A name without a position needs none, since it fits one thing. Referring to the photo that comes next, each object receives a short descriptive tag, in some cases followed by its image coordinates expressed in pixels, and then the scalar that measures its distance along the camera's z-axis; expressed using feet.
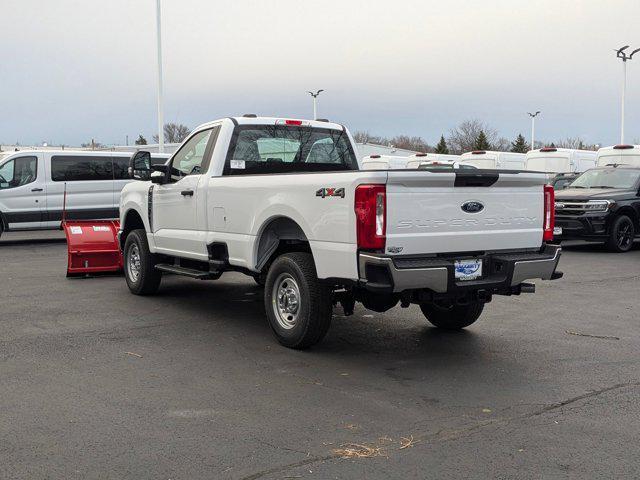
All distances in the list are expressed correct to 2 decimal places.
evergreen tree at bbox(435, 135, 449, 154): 252.46
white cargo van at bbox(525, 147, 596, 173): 86.38
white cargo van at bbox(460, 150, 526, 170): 94.58
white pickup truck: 18.53
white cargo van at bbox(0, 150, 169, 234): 56.85
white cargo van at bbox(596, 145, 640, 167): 75.72
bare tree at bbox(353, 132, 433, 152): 307.00
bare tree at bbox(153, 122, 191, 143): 249.04
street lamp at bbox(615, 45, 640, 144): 128.06
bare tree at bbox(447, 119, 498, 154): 291.20
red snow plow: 37.88
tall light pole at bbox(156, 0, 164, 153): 93.61
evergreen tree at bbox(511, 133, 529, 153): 256.73
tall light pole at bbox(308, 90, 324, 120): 151.02
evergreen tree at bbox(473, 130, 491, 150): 238.27
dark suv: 50.62
